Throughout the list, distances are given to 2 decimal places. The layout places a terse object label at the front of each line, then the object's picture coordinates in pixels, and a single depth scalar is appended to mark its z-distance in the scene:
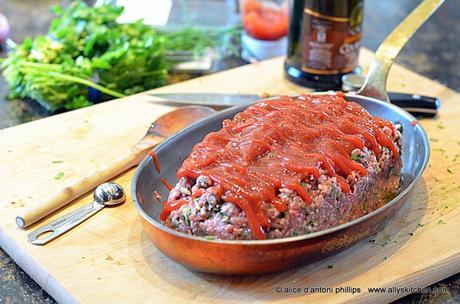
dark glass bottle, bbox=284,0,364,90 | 0.83
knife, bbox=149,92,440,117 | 0.78
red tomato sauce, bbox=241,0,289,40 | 0.99
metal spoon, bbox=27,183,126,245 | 0.58
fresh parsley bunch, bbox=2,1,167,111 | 0.84
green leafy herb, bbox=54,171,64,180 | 0.66
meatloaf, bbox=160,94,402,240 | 0.51
